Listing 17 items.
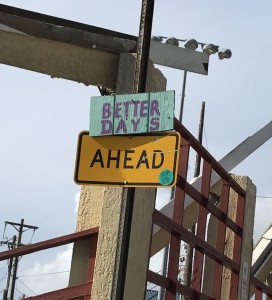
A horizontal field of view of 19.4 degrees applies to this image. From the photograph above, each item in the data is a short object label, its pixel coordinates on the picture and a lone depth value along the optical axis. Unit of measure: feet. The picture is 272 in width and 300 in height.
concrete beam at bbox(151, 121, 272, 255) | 29.60
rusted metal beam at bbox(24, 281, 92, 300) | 21.83
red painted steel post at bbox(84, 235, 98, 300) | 22.20
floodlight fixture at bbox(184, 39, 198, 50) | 65.02
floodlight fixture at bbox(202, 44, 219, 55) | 69.72
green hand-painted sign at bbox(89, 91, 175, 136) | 17.76
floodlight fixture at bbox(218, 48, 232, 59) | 71.95
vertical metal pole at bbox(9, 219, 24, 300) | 151.30
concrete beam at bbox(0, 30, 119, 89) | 23.13
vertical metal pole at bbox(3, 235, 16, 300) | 153.69
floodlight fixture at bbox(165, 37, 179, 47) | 62.74
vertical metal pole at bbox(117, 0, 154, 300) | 18.78
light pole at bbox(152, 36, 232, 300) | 63.16
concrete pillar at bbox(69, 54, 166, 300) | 21.65
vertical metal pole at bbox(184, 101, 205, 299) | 84.12
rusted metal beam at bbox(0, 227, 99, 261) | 21.35
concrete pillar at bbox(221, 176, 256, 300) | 34.12
